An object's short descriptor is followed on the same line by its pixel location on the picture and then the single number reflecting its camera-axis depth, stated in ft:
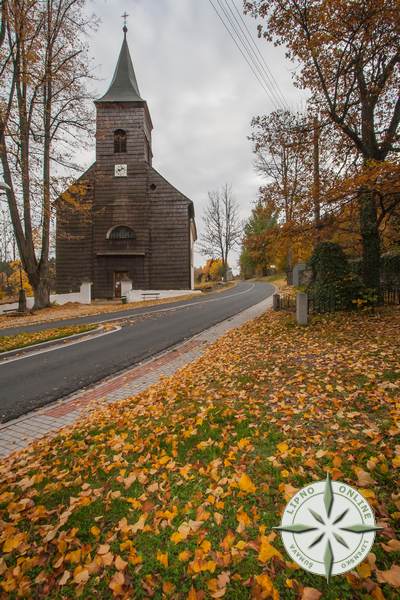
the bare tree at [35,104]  54.85
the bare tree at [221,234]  160.35
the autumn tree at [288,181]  34.23
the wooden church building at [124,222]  88.63
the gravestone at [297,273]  81.31
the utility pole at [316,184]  30.65
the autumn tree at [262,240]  37.37
